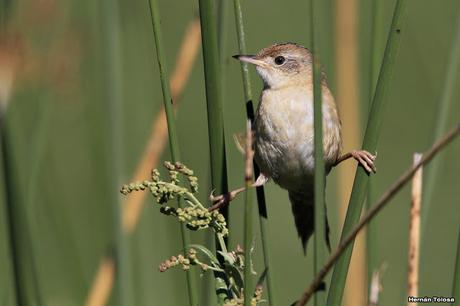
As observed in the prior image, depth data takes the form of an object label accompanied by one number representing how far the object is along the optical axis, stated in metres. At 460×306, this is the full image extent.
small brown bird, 6.66
